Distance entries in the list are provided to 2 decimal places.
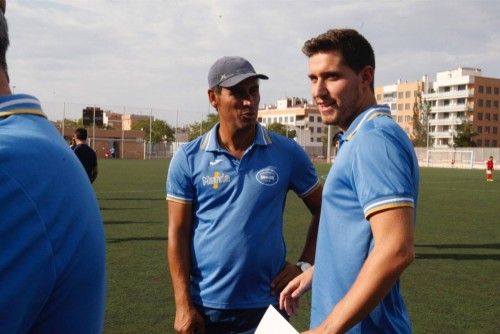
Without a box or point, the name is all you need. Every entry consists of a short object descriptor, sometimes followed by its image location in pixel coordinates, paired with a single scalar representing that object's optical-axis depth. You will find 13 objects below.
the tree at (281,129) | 124.24
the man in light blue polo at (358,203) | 1.86
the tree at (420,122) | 97.88
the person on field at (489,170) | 34.47
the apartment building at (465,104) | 108.25
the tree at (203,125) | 94.81
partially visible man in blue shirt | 1.11
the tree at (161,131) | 106.36
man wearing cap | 3.11
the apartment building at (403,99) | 121.19
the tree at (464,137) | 86.06
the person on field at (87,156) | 10.91
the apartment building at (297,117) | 141.50
